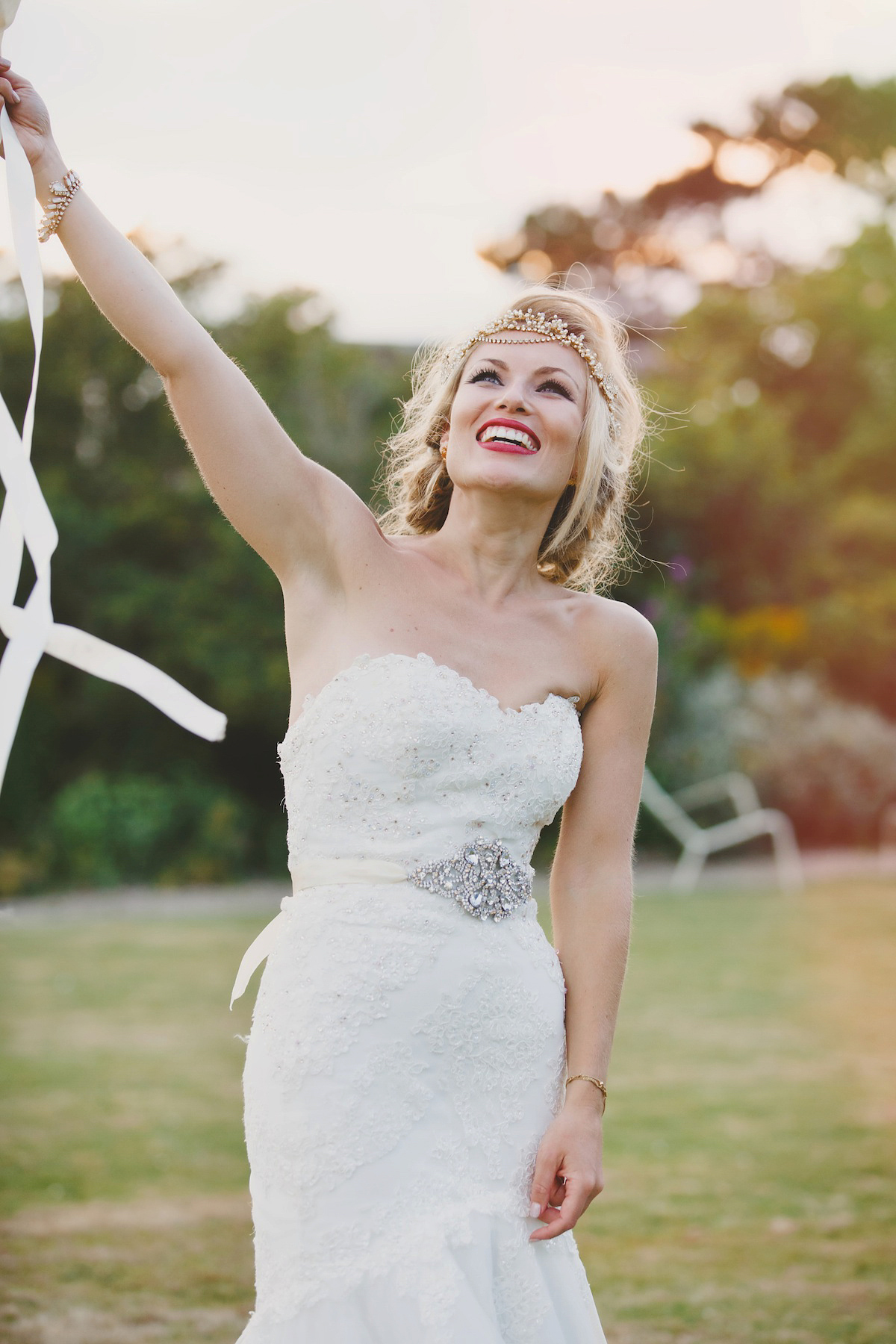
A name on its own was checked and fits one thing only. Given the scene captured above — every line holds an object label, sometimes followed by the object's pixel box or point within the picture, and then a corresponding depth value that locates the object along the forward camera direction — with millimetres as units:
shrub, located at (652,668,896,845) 15102
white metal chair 13867
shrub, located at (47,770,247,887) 12906
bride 2082
